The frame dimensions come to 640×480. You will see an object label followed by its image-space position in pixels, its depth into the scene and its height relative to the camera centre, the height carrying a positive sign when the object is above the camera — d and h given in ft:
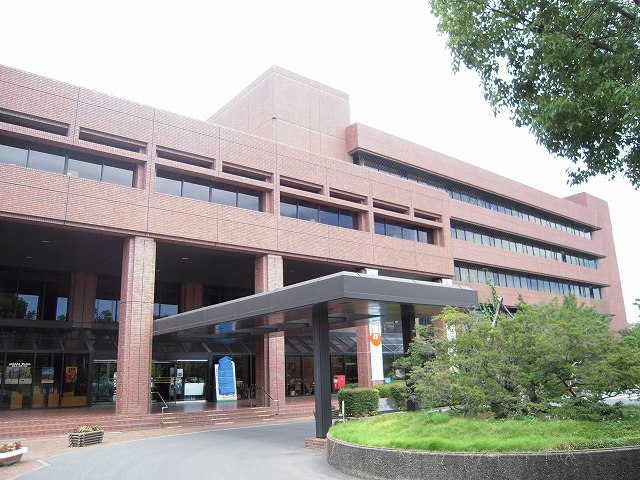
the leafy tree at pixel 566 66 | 33.30 +19.23
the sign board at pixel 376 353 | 103.71 +3.13
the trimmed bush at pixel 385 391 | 79.97 -3.03
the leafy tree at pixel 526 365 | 39.47 -0.02
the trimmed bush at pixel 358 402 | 68.33 -3.75
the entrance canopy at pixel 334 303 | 47.26 +6.39
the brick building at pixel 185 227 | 73.46 +22.82
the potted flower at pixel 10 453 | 41.93 -5.24
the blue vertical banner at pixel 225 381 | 93.29 -0.94
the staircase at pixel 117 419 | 61.36 -5.11
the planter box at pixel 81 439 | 53.52 -5.57
